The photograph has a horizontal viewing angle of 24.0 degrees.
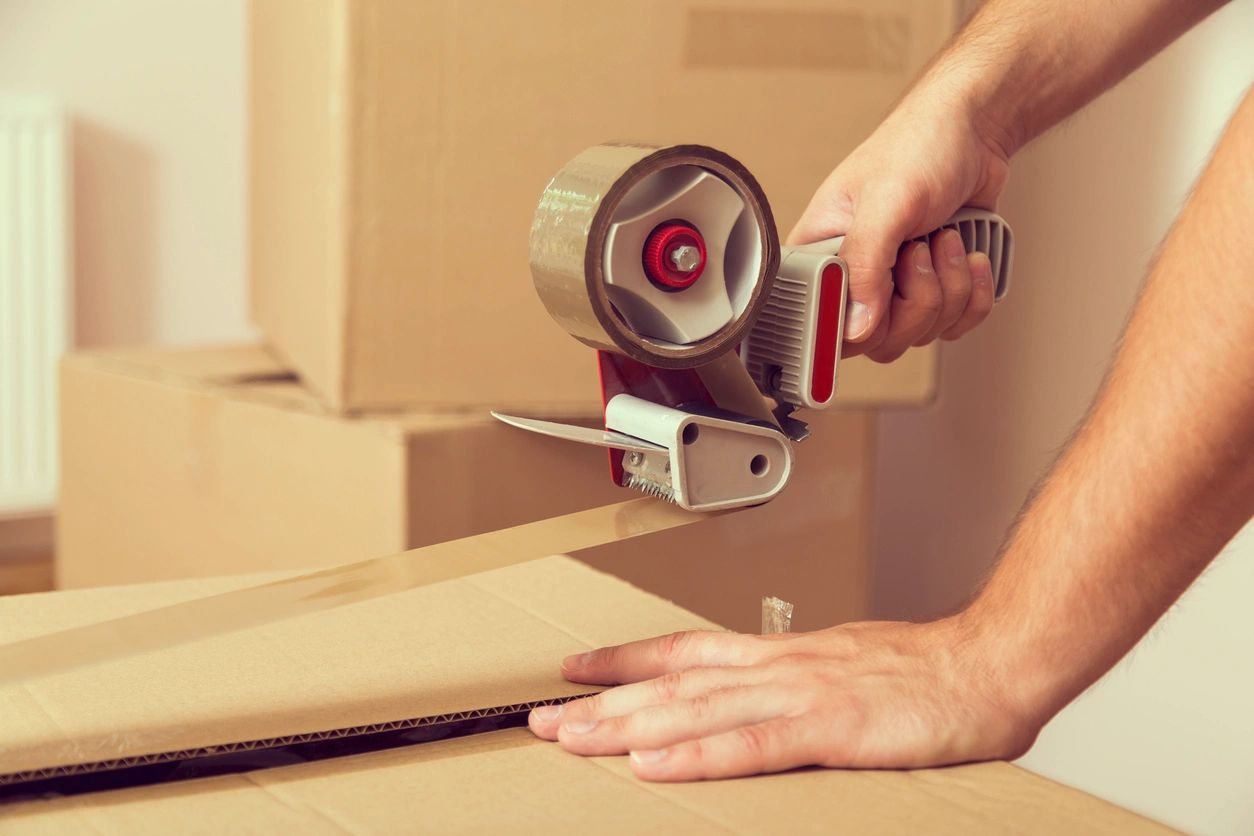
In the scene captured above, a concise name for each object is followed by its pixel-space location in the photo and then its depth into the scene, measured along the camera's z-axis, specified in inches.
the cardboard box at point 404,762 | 44.8
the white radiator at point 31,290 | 111.1
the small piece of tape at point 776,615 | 52.0
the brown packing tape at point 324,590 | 46.6
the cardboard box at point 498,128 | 64.3
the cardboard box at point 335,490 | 65.6
